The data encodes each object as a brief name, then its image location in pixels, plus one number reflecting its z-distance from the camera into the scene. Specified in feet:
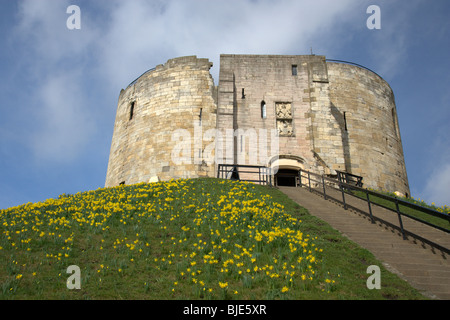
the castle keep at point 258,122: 59.00
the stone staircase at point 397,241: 20.08
